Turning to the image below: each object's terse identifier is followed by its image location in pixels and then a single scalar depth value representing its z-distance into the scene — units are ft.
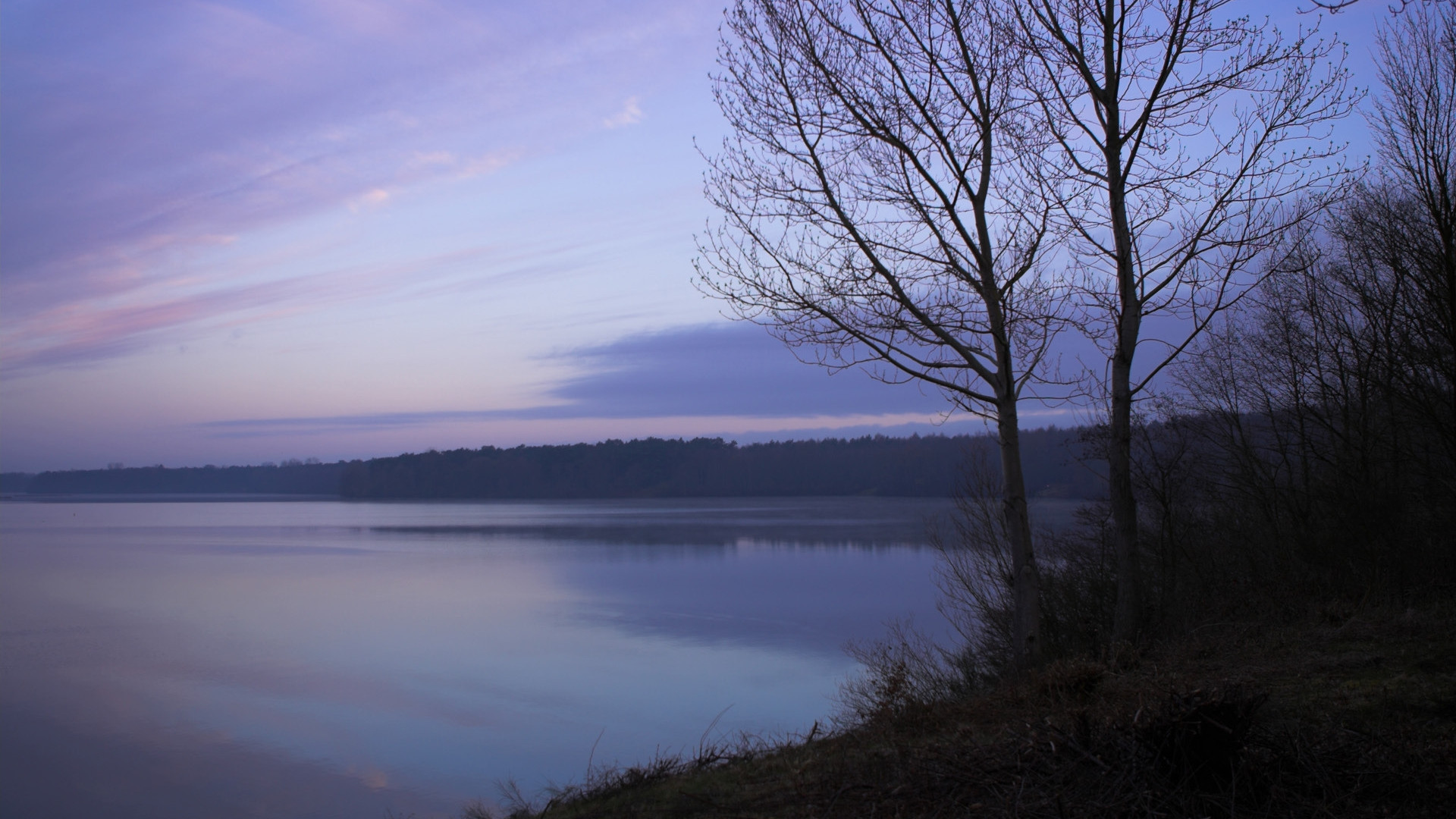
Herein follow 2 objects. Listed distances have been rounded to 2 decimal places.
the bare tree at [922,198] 27.96
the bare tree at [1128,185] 27.09
